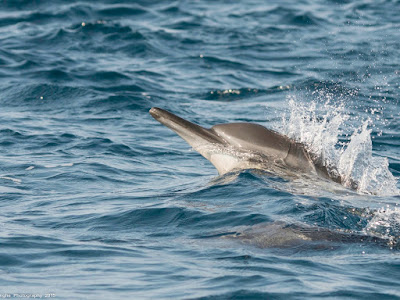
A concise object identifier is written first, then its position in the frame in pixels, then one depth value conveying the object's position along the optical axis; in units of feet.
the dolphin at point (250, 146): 70.03
